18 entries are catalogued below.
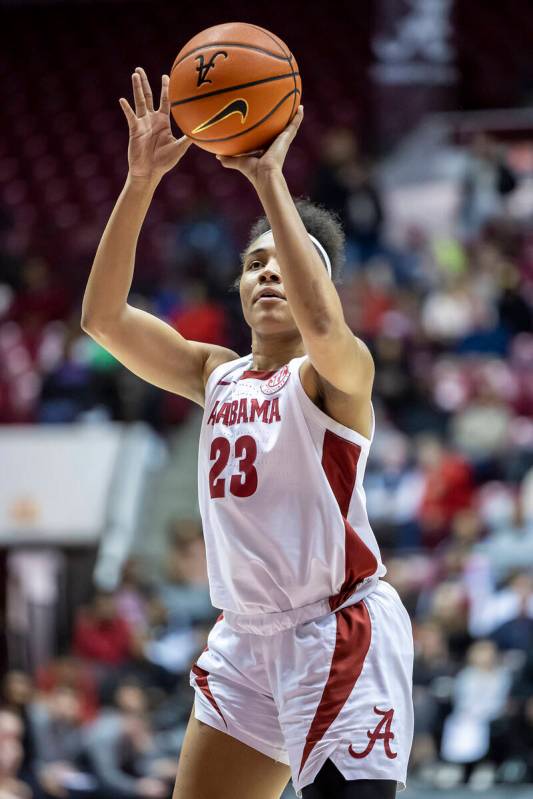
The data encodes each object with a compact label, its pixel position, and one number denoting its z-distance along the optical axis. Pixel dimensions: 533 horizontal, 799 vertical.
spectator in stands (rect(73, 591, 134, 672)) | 17.37
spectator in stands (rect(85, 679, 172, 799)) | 14.23
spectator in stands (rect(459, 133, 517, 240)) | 24.41
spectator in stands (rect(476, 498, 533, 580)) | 16.70
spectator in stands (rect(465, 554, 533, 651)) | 15.21
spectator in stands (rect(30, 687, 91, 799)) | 14.58
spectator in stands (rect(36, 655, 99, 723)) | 16.26
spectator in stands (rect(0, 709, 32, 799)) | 14.03
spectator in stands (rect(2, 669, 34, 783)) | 14.90
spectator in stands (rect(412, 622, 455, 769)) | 14.35
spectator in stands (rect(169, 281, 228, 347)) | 21.55
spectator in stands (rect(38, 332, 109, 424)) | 21.35
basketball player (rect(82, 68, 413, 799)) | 5.99
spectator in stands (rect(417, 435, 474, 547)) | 18.12
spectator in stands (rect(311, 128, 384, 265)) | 23.78
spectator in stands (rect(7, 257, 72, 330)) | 24.36
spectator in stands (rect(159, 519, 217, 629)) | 17.62
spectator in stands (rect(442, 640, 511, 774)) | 14.17
